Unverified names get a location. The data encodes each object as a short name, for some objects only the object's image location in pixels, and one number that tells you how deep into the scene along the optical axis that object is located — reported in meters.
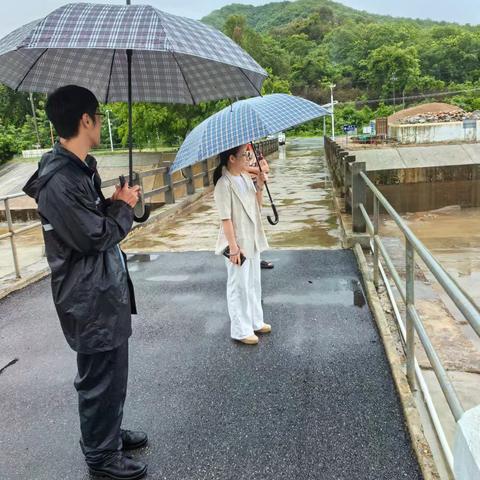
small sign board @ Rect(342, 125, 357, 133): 38.64
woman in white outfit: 3.71
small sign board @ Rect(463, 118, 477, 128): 35.84
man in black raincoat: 2.15
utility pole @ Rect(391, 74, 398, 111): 96.54
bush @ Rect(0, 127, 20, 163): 46.56
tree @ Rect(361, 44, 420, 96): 96.75
